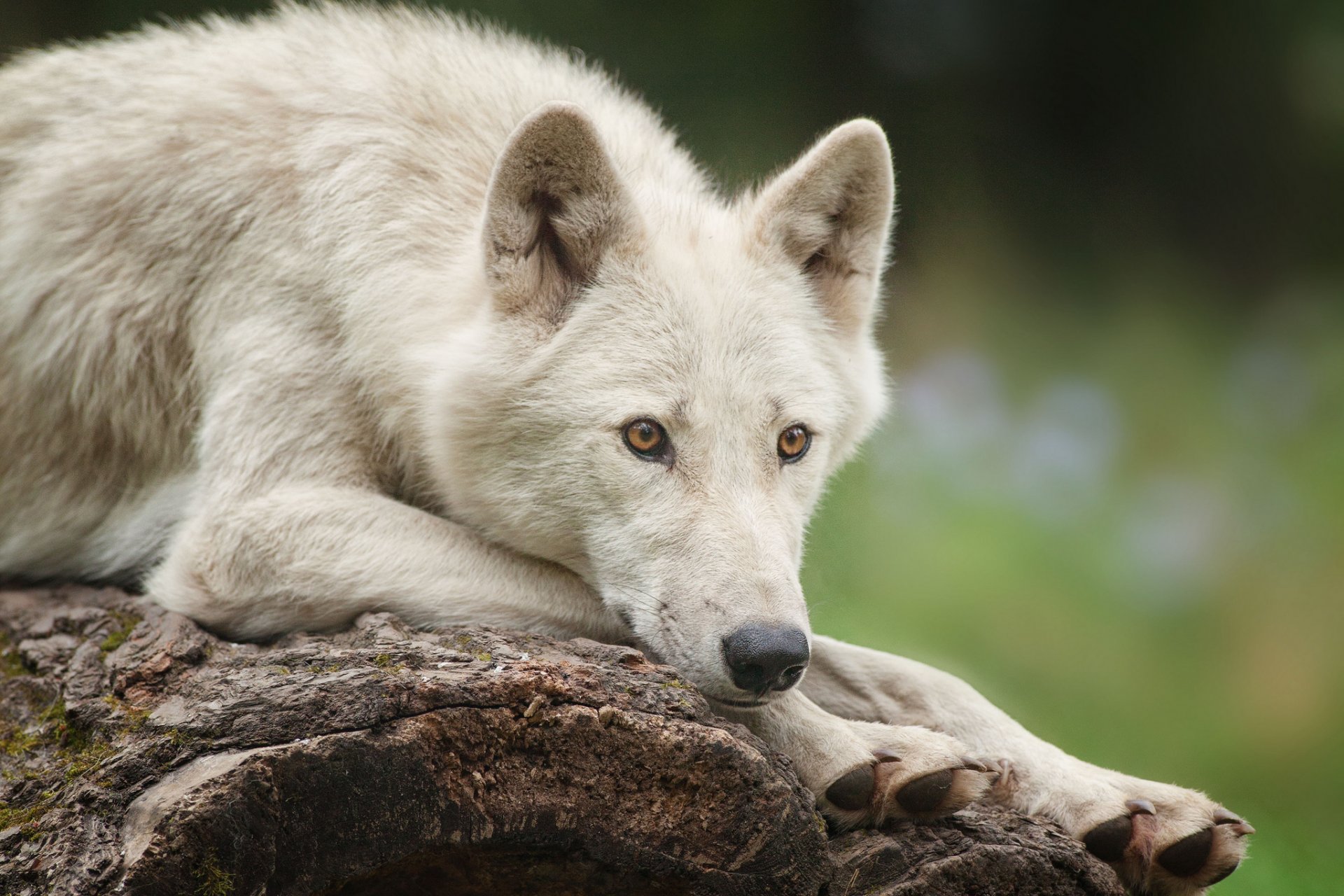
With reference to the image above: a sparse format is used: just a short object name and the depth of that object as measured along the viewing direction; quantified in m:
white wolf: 6.03
